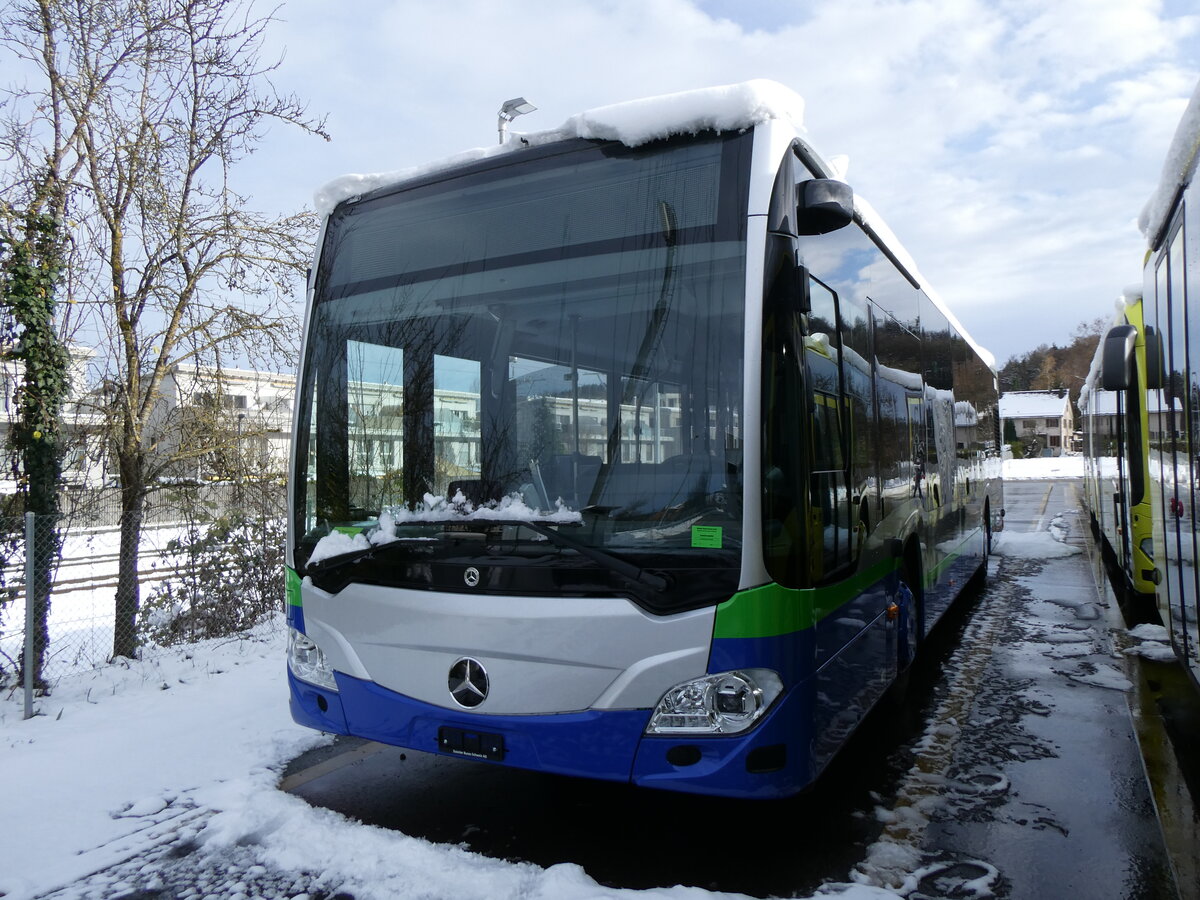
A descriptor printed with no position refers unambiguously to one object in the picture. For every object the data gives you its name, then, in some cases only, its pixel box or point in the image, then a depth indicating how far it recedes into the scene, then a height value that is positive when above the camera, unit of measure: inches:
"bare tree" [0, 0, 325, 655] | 311.4 +103.1
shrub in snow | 363.6 -48.4
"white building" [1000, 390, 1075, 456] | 4025.6 +193.1
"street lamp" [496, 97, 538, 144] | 181.6 +75.0
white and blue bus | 130.1 +0.8
